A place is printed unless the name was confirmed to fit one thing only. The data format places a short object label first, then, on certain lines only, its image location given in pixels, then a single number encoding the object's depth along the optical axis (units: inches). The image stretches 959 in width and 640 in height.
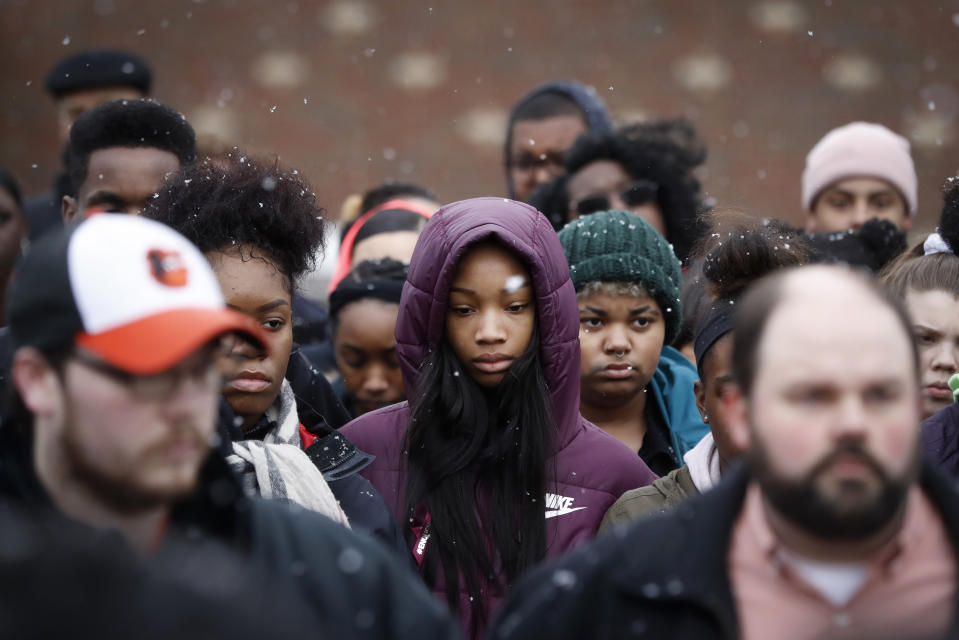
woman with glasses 412.8
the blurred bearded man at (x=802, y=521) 157.5
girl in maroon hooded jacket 265.7
